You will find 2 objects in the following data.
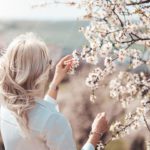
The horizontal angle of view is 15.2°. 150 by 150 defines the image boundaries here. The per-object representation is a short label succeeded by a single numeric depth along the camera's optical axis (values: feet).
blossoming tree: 11.96
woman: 7.28
